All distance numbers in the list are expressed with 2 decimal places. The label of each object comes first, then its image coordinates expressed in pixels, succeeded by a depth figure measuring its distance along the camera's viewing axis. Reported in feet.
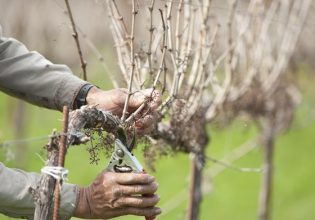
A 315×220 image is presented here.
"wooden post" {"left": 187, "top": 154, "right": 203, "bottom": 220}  27.75
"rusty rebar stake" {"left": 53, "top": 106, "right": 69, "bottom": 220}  13.89
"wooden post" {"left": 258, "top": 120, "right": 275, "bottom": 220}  45.20
